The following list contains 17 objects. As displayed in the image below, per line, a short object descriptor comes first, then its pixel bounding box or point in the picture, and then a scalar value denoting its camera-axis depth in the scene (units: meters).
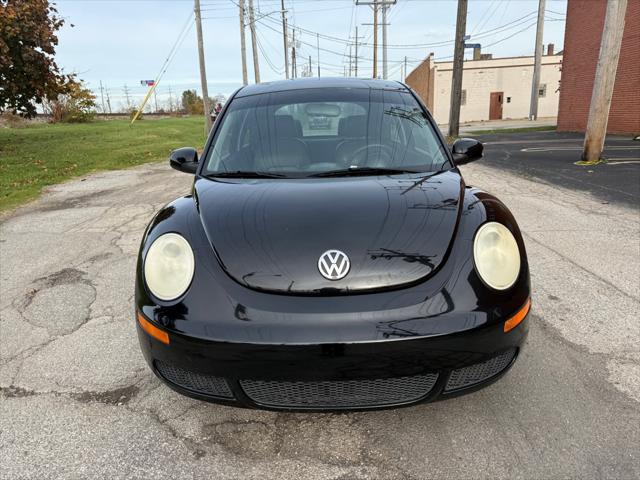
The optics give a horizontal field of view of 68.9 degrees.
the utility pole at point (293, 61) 65.62
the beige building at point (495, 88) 40.34
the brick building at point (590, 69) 18.92
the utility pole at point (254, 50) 30.20
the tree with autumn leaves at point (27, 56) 12.80
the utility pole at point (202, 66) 21.86
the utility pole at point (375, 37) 38.00
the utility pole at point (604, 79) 9.19
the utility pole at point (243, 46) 27.17
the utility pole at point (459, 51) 19.31
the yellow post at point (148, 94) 39.90
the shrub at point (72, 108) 32.03
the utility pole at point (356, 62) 74.19
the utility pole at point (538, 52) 30.42
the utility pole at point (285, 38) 43.25
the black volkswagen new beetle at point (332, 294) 1.71
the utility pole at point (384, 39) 36.17
